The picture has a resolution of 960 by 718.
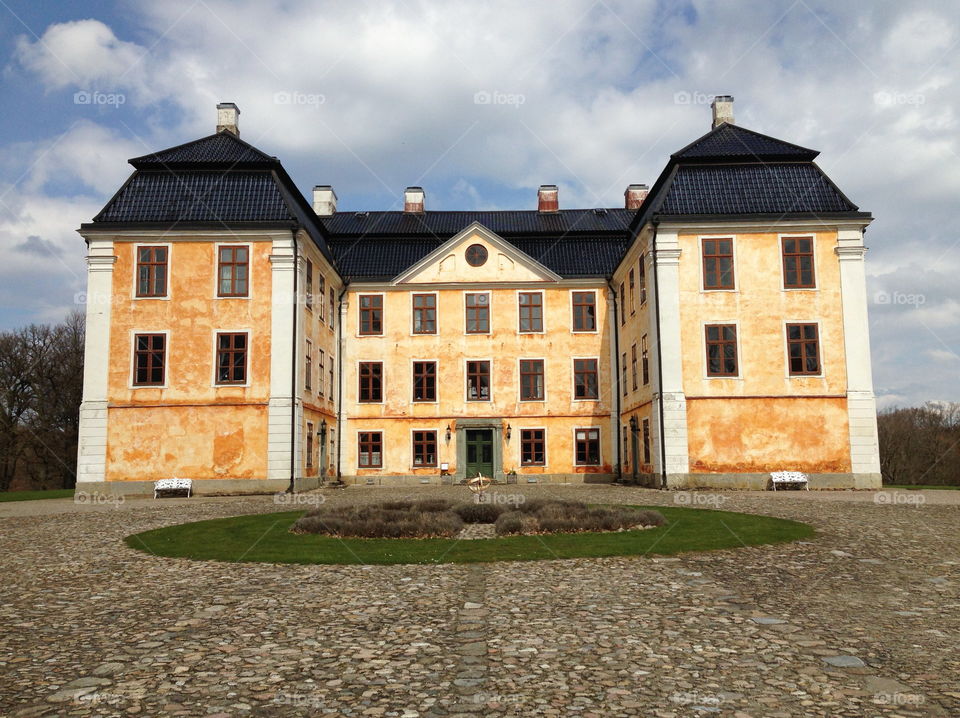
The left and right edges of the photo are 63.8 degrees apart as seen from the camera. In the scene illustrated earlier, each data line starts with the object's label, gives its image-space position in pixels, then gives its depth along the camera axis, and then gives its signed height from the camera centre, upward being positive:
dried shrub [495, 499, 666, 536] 12.44 -1.25
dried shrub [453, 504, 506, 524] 14.59 -1.29
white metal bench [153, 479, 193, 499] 23.52 -1.06
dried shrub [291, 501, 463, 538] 12.19 -1.24
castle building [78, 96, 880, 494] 24.25 +3.90
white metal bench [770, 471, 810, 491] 23.44 -1.13
